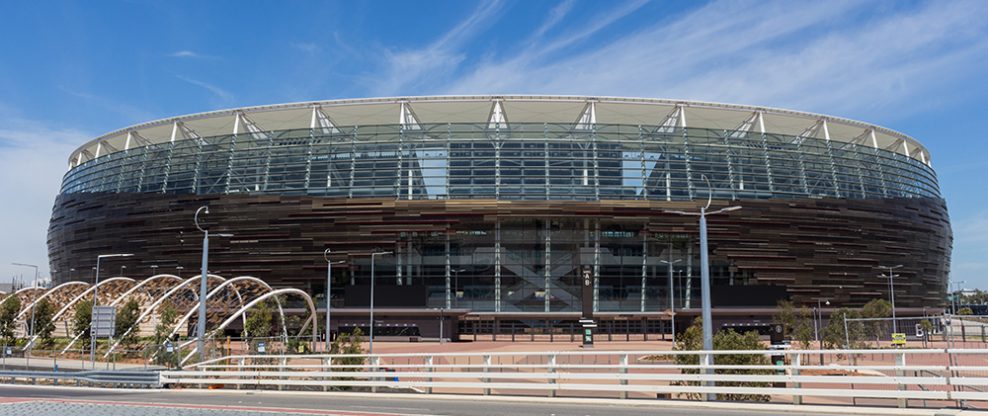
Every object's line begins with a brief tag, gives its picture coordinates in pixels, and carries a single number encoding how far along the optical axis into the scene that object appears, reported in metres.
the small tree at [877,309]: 67.17
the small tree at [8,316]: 62.72
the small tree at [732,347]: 18.98
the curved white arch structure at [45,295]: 62.44
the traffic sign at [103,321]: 34.41
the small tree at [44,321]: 58.53
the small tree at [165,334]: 36.24
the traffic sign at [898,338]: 35.72
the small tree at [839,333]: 41.28
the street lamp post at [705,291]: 20.95
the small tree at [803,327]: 47.40
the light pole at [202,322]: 28.66
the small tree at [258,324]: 52.19
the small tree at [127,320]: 52.38
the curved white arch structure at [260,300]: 46.97
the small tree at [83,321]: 56.56
